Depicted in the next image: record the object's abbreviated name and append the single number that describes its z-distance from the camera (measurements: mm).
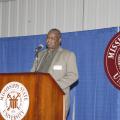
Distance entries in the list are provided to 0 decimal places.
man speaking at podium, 4773
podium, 3795
